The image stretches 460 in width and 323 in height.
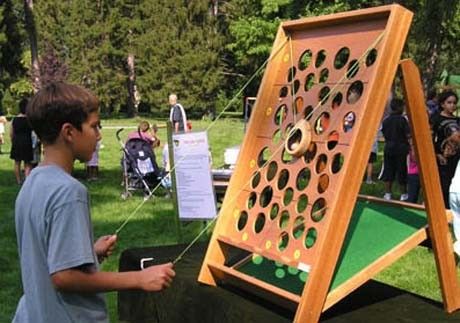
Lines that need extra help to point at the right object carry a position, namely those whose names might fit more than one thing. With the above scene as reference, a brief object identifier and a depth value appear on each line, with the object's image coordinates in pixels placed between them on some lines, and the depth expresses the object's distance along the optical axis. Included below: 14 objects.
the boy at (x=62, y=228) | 2.19
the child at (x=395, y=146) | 10.54
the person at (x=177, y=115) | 14.52
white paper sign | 6.36
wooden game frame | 2.93
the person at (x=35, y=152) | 12.73
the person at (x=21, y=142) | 12.64
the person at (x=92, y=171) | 13.66
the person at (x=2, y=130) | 21.17
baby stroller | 11.55
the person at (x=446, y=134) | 7.75
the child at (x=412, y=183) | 9.38
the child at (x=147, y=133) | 11.94
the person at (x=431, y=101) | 11.51
